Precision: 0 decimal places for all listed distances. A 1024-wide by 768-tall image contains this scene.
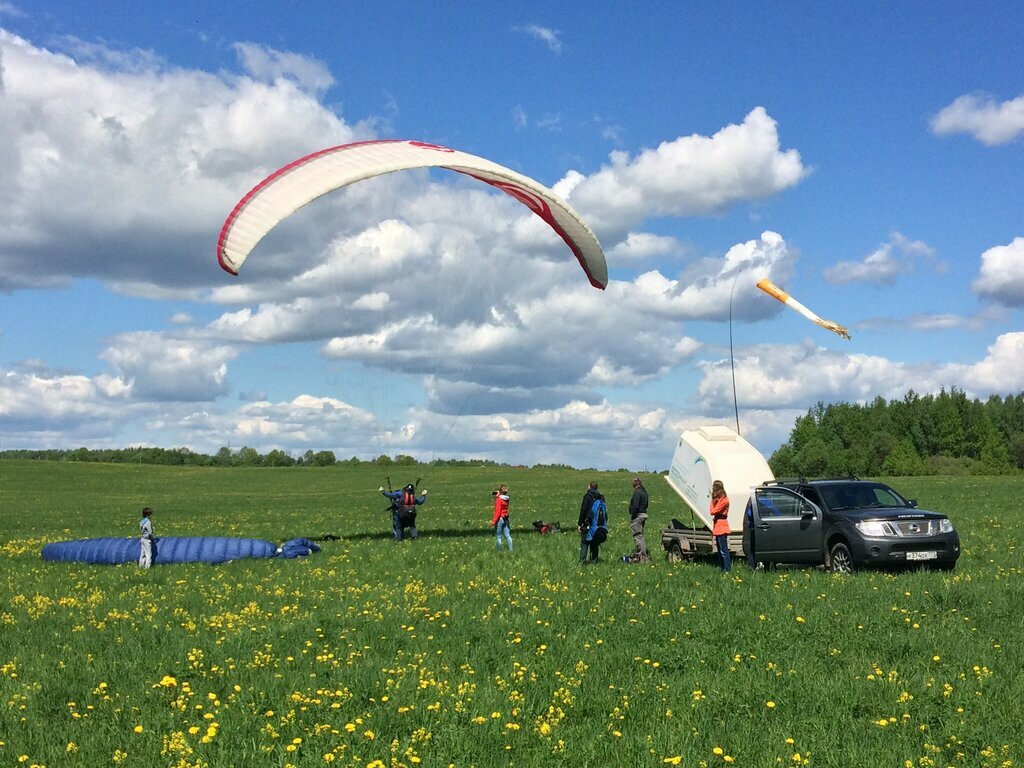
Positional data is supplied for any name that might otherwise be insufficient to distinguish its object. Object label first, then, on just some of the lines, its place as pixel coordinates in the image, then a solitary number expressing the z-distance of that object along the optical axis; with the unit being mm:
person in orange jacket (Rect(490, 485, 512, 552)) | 25680
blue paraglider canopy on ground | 23609
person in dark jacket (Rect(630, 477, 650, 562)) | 21875
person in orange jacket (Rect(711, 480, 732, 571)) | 19203
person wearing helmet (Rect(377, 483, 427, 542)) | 29406
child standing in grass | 22600
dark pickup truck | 17609
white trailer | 21800
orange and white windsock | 27844
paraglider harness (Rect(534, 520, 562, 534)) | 31664
